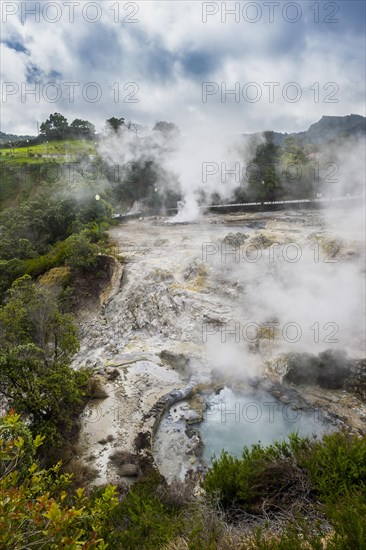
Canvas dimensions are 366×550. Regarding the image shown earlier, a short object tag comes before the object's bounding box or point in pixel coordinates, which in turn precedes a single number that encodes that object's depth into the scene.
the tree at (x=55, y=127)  52.75
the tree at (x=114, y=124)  39.22
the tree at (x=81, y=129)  54.35
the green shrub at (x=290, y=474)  4.86
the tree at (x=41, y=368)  7.71
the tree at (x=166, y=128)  32.88
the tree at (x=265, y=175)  28.00
